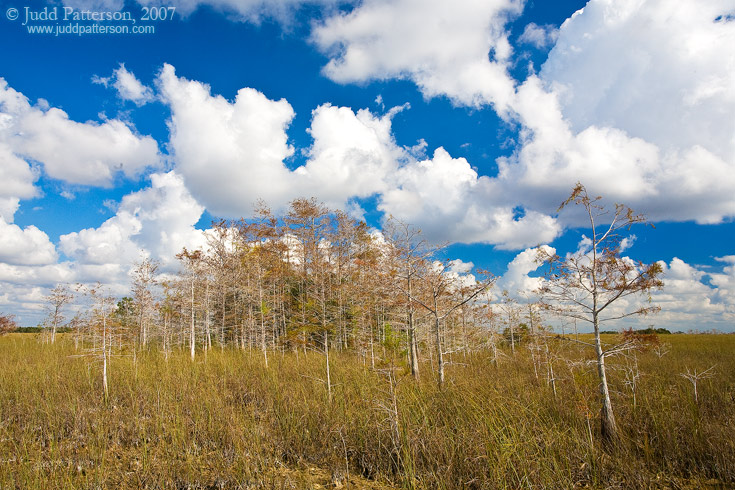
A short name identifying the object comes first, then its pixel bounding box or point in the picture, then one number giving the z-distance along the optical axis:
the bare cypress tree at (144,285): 15.50
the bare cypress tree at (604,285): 7.19
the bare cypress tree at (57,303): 30.23
